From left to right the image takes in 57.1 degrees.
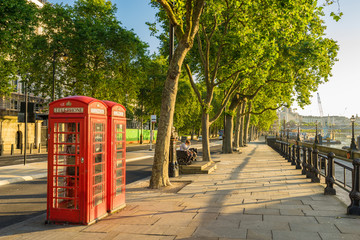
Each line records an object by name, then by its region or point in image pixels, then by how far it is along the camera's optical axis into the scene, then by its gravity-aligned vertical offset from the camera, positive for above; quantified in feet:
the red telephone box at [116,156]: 22.82 -2.01
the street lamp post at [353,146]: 117.56 -6.31
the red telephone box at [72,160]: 20.04 -1.99
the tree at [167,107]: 34.35 +2.18
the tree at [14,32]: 67.43 +20.38
